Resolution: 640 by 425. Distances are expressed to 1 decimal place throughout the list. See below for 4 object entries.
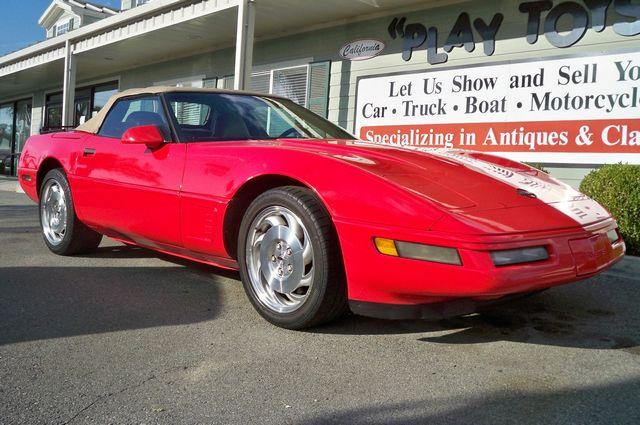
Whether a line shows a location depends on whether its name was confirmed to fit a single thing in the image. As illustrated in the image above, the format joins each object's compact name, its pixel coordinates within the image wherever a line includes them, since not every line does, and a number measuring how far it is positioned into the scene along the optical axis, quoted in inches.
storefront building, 259.9
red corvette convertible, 94.0
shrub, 200.7
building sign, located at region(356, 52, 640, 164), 253.3
